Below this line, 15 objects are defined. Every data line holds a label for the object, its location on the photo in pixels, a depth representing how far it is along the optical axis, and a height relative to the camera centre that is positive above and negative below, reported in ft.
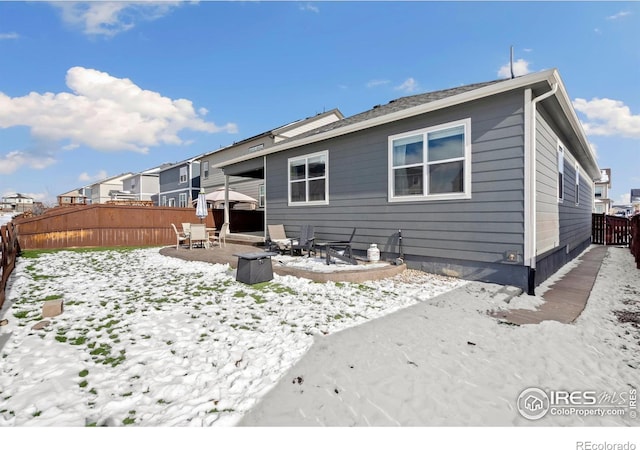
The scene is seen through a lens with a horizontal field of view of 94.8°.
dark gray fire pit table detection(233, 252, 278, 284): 18.24 -3.23
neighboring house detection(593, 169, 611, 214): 108.37 +6.91
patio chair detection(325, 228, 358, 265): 22.36 -2.84
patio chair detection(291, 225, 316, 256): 26.17 -2.25
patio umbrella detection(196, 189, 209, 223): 38.83 +1.39
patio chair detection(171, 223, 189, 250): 32.78 -2.21
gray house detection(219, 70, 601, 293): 16.94 +2.56
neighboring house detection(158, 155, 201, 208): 88.43 +11.11
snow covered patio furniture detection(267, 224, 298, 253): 27.46 -2.24
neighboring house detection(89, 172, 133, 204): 150.06 +16.76
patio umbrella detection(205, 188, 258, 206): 49.89 +3.61
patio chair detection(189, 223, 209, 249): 32.27 -1.93
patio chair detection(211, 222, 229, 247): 35.29 -2.02
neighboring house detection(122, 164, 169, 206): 118.32 +13.17
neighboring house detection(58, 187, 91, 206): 169.48 +16.50
